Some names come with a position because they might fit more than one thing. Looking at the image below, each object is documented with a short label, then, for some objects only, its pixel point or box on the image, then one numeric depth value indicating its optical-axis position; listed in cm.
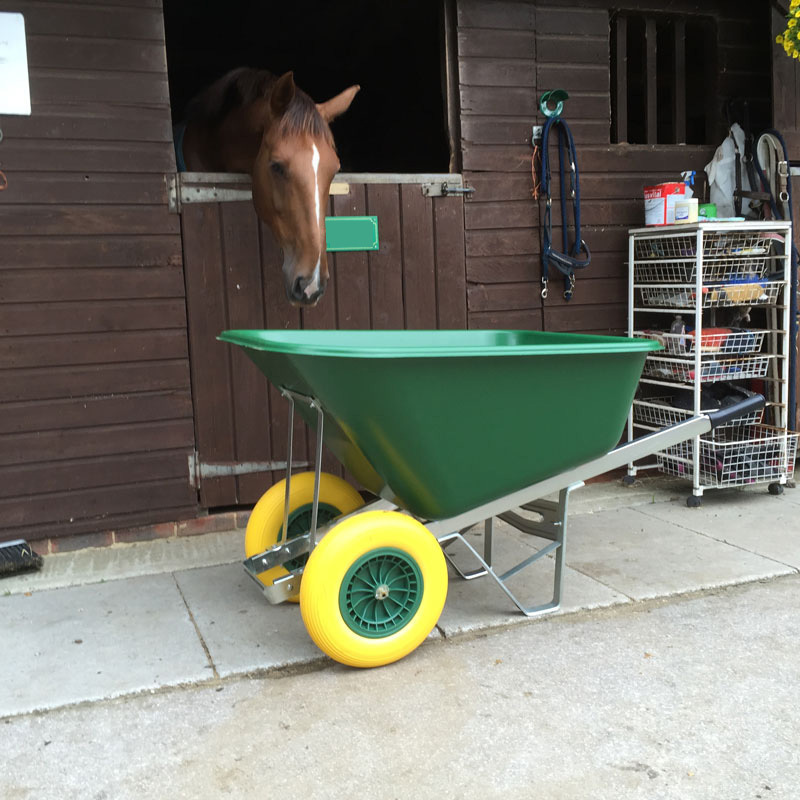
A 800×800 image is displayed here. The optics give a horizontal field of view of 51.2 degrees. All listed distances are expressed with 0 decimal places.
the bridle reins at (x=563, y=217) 442
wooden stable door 390
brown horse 331
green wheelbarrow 244
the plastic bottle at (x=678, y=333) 440
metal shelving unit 434
